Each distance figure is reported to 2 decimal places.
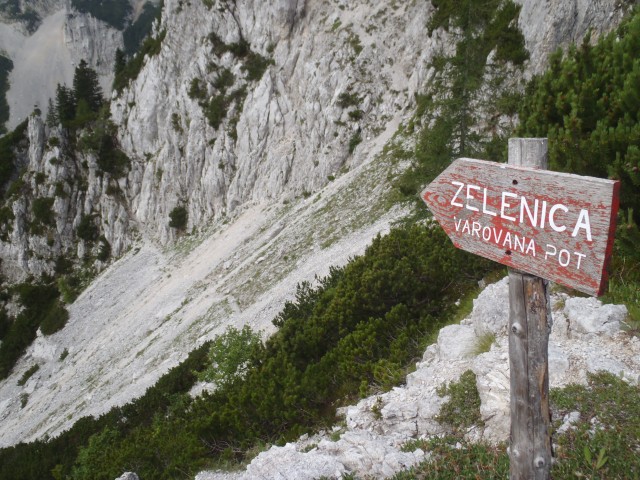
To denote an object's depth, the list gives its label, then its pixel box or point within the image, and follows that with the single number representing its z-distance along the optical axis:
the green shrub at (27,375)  32.69
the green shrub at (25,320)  38.81
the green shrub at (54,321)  35.78
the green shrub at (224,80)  40.72
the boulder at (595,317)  5.40
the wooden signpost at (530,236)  2.22
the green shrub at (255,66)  39.09
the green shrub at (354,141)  30.67
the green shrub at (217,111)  40.06
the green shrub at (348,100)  31.55
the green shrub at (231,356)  12.76
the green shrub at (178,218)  40.53
